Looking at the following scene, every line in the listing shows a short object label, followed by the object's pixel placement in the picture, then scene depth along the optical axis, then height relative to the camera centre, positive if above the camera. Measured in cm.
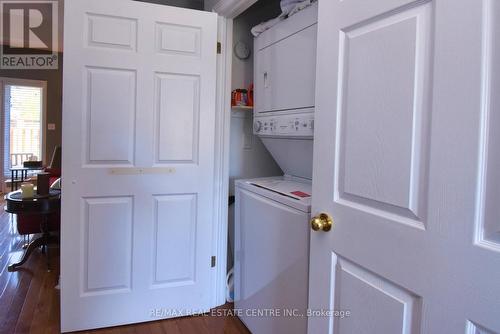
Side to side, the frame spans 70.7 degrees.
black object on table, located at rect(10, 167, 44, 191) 586 -49
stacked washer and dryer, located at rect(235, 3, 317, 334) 160 -21
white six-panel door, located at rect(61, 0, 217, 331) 195 -7
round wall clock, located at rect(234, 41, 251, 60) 250 +73
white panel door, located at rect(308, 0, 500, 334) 68 -2
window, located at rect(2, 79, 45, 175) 607 +43
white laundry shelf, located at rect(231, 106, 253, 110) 239 +31
